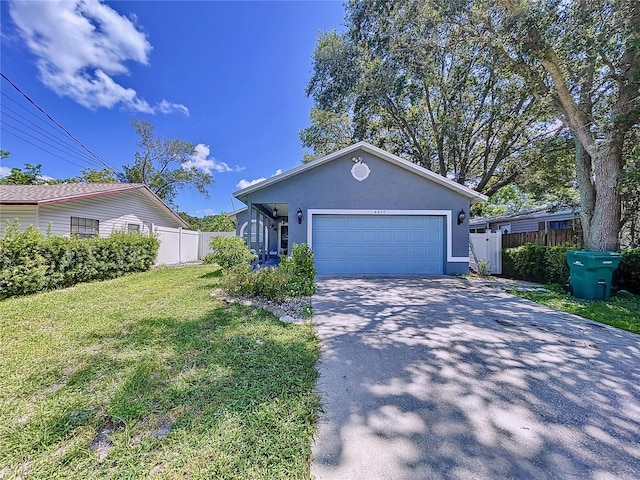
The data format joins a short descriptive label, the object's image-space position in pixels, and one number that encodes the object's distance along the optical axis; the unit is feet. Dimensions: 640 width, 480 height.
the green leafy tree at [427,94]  32.55
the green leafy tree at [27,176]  75.25
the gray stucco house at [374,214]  32.58
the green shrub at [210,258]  27.51
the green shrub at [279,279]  20.19
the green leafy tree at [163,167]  84.17
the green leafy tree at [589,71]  23.21
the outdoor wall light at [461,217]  32.73
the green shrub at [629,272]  22.41
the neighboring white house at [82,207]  32.35
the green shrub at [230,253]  25.16
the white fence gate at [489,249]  36.35
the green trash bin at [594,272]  20.80
